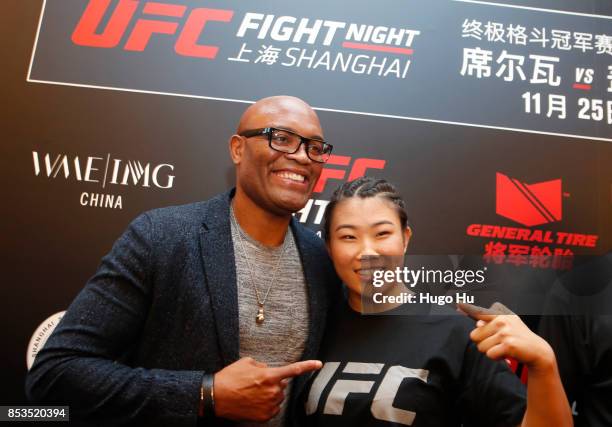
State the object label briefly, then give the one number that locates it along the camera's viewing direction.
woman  1.01
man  1.22
